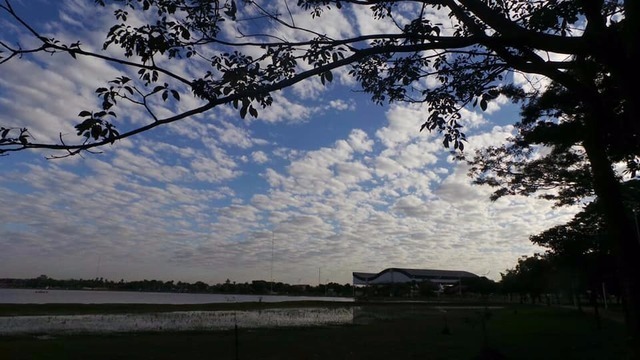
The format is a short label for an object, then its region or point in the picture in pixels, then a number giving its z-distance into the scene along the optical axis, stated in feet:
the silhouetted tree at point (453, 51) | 14.11
